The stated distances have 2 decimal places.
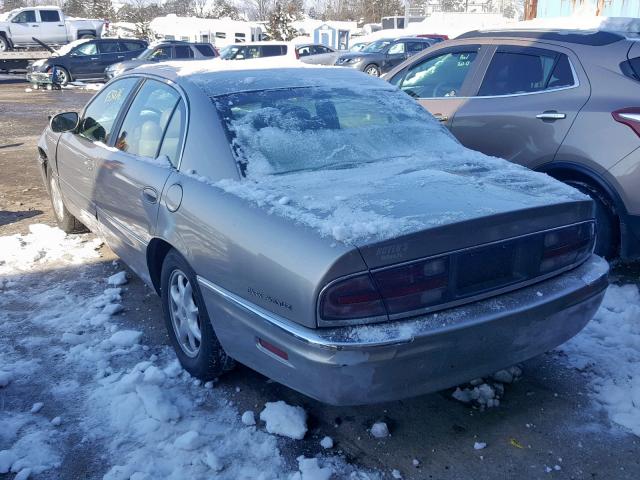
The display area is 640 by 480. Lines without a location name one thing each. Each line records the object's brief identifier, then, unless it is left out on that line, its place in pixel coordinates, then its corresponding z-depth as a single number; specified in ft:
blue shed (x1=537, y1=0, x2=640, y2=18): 51.16
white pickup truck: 94.68
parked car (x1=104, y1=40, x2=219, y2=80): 67.87
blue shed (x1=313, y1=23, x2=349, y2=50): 110.93
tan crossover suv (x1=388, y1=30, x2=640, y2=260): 14.10
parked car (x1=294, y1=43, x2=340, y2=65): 75.56
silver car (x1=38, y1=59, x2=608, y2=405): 7.64
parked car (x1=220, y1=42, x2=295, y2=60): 68.95
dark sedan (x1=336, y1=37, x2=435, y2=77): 71.51
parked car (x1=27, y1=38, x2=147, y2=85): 72.59
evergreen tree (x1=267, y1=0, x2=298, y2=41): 138.00
